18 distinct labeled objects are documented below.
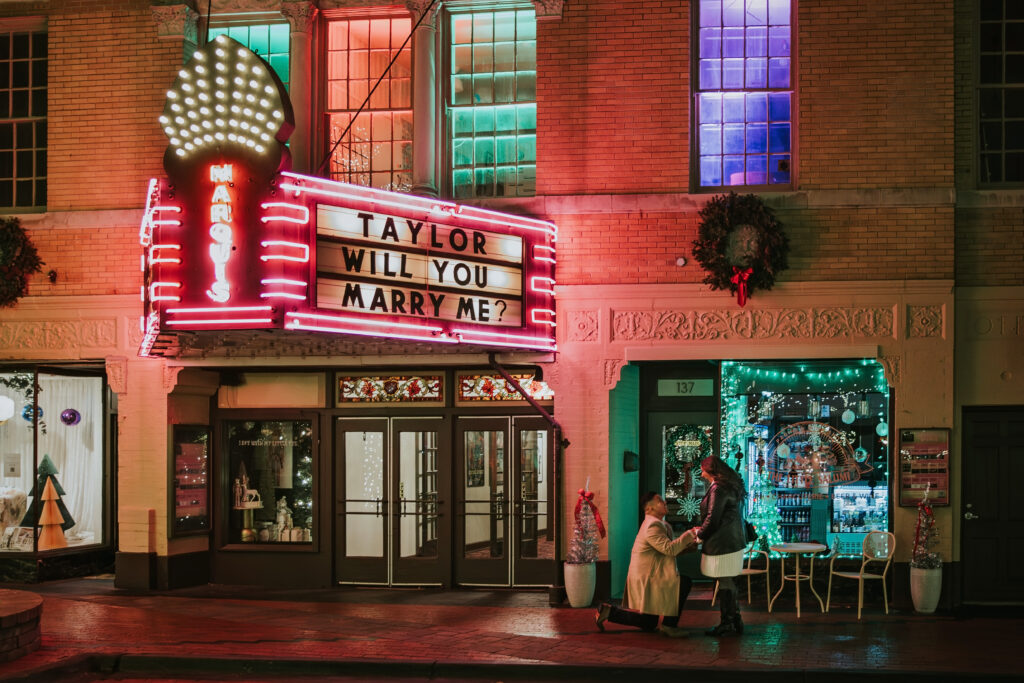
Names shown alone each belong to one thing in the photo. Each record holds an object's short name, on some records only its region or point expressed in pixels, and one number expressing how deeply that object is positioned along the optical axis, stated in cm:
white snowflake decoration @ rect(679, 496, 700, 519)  1475
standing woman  1141
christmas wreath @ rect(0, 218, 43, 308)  1493
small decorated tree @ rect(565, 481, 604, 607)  1320
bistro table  1245
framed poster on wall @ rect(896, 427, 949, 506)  1315
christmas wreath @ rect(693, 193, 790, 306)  1325
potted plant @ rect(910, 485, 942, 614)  1271
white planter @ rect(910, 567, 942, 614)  1270
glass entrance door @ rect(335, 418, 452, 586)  1490
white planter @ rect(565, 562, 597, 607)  1319
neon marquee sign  1138
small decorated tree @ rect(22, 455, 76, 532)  1566
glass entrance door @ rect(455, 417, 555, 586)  1466
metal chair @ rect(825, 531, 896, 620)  1246
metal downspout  1366
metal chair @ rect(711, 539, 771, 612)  1288
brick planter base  1021
